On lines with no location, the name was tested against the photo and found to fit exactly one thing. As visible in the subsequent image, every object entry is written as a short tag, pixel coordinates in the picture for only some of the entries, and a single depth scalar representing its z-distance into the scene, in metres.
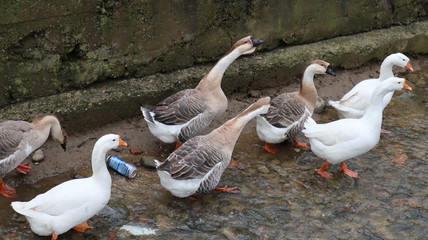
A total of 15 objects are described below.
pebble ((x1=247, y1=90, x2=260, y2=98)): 7.21
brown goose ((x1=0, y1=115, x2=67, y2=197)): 5.14
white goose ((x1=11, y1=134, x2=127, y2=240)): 4.52
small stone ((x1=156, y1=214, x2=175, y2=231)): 4.97
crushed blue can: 5.63
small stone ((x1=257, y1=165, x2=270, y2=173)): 5.92
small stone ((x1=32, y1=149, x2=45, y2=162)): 5.74
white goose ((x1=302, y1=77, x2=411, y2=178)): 5.60
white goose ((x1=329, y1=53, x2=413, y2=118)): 6.54
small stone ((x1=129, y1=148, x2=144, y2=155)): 6.10
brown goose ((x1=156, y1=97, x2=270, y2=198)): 5.08
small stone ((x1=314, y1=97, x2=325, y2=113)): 7.17
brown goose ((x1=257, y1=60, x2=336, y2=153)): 6.11
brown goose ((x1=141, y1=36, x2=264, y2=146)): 5.90
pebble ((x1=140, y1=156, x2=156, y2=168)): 5.84
